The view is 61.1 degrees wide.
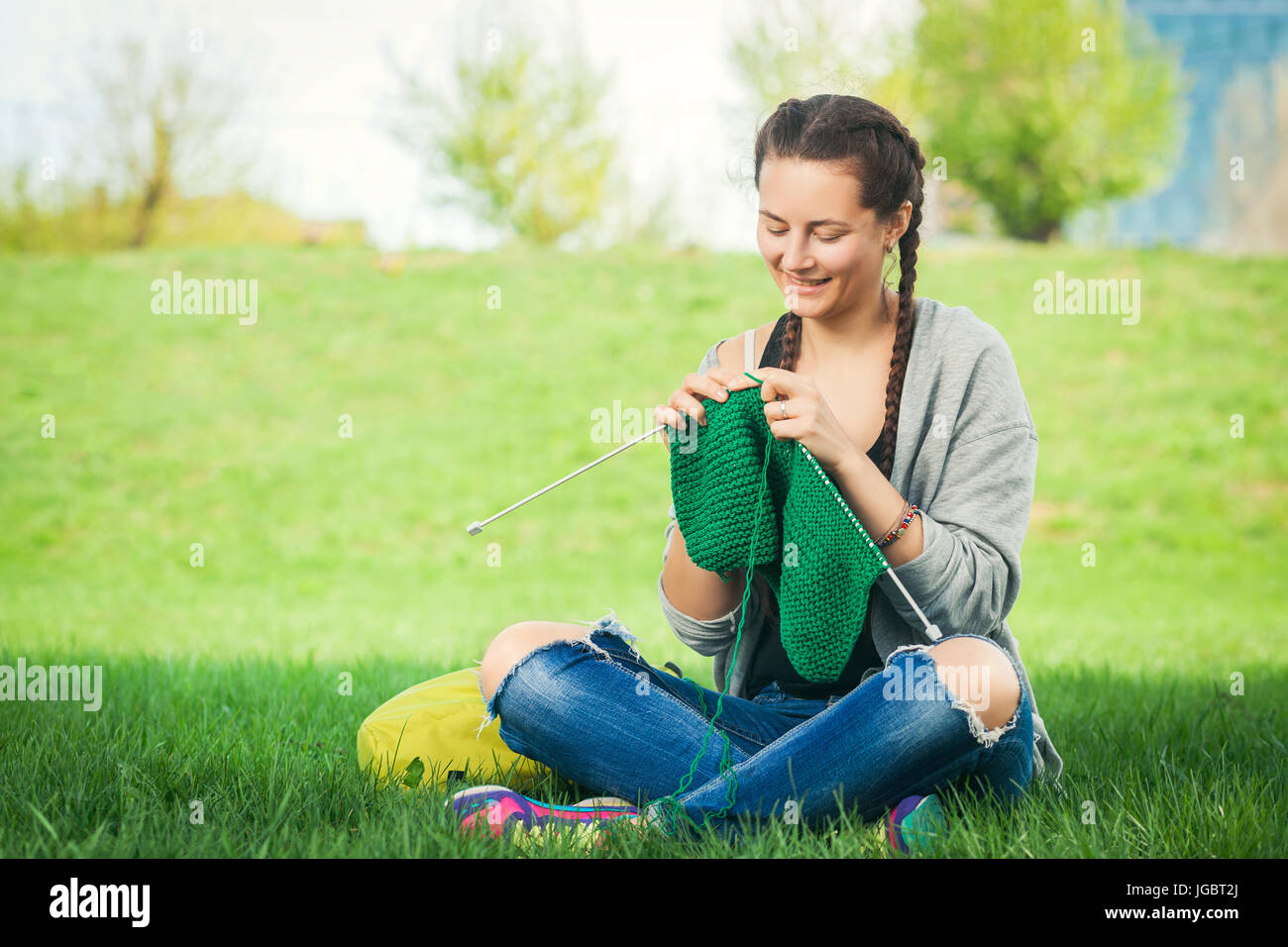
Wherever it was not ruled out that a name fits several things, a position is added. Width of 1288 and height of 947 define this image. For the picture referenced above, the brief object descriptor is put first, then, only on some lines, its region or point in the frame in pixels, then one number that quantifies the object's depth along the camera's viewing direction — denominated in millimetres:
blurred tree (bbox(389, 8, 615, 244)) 12523
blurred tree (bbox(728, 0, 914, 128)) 11883
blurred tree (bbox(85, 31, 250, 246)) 11805
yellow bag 2383
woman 1995
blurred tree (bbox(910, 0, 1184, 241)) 13586
